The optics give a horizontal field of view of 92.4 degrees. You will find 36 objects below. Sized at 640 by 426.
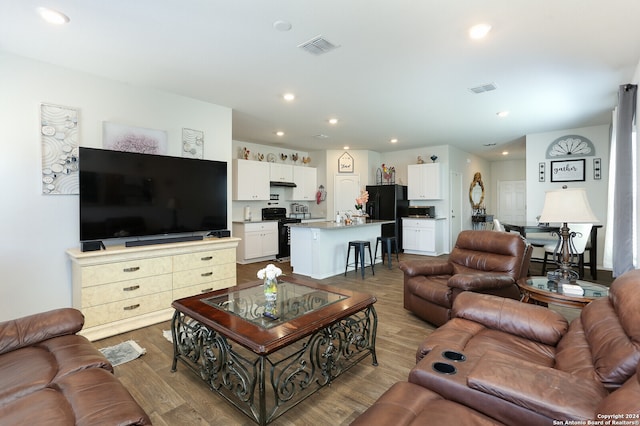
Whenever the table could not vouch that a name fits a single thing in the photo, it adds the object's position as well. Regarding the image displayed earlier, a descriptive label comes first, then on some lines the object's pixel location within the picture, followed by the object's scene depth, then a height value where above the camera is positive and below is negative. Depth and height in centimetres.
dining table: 488 -39
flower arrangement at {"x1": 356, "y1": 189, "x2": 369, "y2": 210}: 595 +14
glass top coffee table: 180 -85
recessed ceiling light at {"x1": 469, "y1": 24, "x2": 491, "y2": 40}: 244 +144
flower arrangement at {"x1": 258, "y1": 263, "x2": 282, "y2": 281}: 235 -50
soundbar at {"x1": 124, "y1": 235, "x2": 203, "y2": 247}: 326 -37
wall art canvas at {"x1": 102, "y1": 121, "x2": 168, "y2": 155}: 339 +80
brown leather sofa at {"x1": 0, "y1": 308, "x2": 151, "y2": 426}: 116 -78
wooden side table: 224 -66
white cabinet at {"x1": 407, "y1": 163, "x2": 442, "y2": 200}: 742 +64
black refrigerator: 759 +6
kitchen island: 505 -68
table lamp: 239 -5
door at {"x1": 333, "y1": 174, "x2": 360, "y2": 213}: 805 +43
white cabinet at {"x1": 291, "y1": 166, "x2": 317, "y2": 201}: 773 +63
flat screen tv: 311 +15
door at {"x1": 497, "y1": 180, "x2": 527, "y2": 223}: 995 +23
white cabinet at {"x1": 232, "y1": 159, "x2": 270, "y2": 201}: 642 +60
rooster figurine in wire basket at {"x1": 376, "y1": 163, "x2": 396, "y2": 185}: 833 +89
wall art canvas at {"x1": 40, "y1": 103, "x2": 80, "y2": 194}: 301 +60
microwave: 756 -9
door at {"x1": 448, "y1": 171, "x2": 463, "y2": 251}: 775 +6
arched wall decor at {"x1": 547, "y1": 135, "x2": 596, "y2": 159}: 584 +116
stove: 697 -49
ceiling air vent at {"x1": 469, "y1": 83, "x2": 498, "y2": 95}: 366 +146
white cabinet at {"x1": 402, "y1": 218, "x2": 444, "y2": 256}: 729 -70
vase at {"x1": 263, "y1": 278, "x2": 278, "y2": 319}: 232 -65
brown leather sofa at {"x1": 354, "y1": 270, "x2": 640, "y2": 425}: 109 -71
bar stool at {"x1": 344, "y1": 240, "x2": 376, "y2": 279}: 510 -72
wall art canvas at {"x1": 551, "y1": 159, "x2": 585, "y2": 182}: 589 +71
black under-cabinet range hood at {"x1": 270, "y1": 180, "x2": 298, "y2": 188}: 722 +58
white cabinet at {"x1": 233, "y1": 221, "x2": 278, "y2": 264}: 635 -71
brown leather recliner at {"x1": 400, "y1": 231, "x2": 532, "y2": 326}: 285 -67
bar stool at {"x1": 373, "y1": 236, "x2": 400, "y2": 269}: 570 -70
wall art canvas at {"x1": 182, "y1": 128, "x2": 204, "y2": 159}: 400 +86
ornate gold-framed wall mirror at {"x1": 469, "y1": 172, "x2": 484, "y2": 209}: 905 +48
